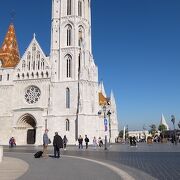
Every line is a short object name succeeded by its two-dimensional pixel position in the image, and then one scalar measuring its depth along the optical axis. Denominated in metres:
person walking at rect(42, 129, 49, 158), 12.45
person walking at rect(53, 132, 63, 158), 12.23
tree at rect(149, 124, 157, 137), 85.02
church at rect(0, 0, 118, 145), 31.67
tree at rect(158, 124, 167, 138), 77.57
